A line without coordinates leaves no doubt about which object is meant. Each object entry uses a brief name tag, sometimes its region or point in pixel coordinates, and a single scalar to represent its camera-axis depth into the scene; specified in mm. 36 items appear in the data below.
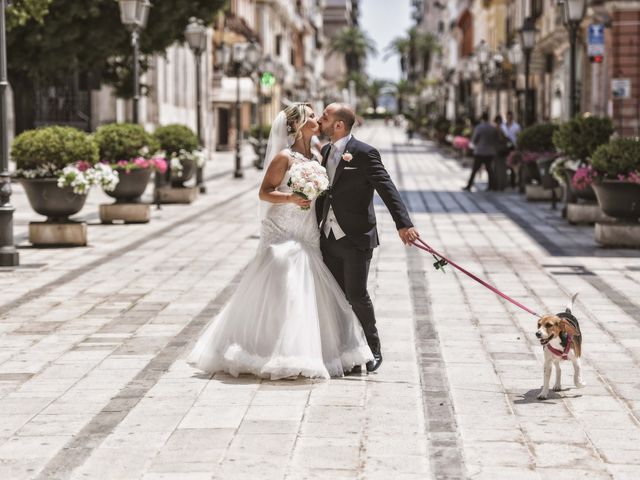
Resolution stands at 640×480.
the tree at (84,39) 29156
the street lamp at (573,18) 20844
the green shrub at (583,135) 19109
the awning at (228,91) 55750
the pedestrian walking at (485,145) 28141
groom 8008
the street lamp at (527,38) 29984
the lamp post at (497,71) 40269
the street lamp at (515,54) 36469
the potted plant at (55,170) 16078
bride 8008
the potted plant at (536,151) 24234
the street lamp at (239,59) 35000
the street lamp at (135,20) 21562
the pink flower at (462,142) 42344
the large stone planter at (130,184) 19880
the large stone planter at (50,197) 16125
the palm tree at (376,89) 187125
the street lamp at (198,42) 27797
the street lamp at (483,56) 43688
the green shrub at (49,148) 16094
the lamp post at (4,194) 14078
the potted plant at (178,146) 23656
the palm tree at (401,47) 168250
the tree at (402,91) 178938
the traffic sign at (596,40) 25156
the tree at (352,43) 169750
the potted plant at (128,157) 19688
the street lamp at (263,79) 40375
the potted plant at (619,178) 15664
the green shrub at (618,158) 15672
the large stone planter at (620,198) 15695
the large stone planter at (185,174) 24094
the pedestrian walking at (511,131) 30078
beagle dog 7355
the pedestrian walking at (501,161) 28661
